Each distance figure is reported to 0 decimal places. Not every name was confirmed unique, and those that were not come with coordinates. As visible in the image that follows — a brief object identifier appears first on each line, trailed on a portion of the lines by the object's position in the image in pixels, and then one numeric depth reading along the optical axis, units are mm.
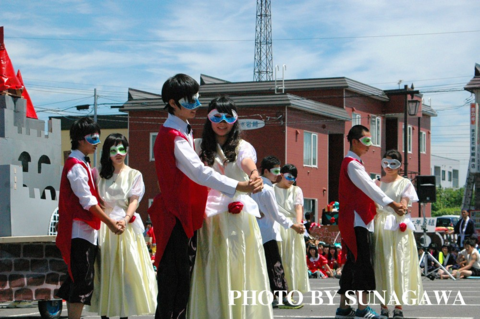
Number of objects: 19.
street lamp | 31828
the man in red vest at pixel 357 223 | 8578
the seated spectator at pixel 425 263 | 19338
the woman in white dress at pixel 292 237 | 11844
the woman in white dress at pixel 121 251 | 8133
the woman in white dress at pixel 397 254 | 8945
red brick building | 39906
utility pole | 53106
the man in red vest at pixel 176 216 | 5793
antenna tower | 46538
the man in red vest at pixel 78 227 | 7488
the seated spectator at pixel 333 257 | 22325
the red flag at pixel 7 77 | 11492
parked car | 45797
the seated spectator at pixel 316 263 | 21094
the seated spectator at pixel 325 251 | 22688
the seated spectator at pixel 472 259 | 20234
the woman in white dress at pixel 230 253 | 5770
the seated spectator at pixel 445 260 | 19562
